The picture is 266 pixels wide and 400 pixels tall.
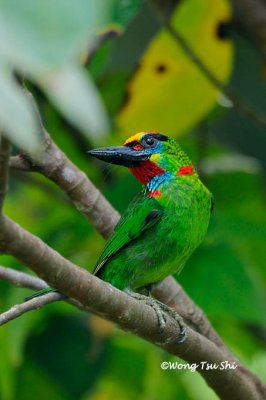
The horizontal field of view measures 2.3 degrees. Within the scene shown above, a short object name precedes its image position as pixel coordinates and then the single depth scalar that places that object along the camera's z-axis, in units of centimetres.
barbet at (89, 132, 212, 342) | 469
